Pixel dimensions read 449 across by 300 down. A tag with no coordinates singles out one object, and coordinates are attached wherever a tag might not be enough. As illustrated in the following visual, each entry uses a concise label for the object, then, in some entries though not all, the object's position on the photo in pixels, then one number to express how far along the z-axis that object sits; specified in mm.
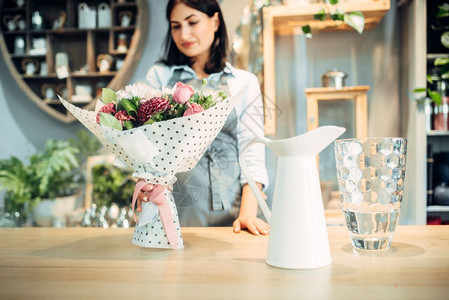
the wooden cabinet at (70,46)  2947
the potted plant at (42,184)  2582
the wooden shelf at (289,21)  2439
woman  1636
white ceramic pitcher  668
